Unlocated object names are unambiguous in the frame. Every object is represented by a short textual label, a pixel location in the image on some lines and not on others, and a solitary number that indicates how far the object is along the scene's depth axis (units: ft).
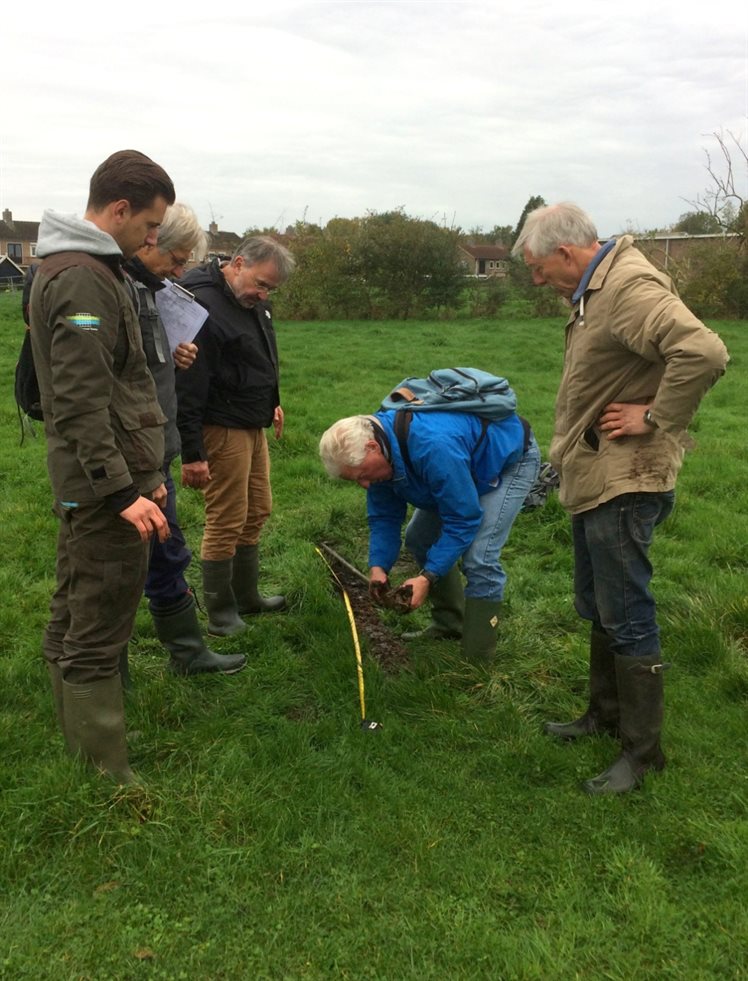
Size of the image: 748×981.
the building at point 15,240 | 248.11
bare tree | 90.38
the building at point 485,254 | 208.64
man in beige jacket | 9.23
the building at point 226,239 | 142.35
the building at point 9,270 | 183.73
